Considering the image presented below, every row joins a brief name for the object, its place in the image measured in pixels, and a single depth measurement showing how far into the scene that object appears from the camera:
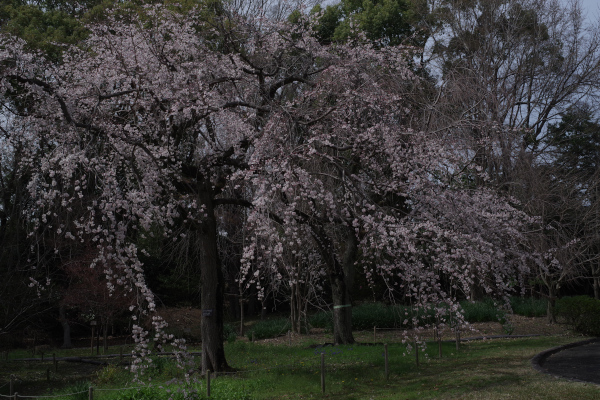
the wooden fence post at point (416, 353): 9.77
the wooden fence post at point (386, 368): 8.66
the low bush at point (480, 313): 17.20
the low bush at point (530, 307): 18.69
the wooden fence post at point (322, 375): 7.79
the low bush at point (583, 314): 14.71
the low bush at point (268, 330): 16.50
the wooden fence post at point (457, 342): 12.20
